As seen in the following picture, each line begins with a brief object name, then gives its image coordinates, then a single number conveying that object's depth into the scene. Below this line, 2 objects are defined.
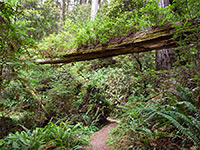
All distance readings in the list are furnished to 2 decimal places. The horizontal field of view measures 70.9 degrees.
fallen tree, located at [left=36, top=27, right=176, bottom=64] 3.24
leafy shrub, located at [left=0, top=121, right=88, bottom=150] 2.42
